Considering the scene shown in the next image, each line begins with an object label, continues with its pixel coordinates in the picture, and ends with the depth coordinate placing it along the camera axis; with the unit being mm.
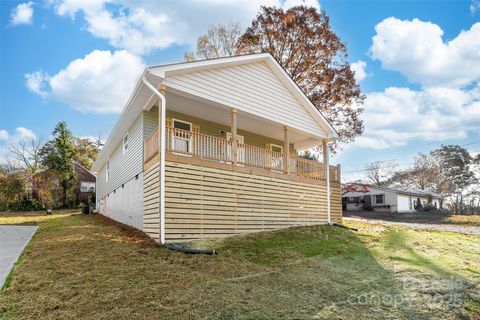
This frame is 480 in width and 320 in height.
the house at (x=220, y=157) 8359
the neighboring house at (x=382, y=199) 32969
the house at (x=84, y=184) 28891
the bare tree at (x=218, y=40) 21766
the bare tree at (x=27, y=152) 33469
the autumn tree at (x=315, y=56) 19672
